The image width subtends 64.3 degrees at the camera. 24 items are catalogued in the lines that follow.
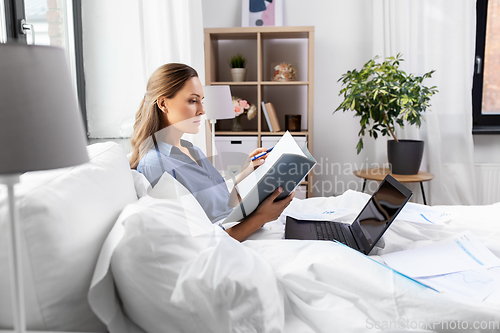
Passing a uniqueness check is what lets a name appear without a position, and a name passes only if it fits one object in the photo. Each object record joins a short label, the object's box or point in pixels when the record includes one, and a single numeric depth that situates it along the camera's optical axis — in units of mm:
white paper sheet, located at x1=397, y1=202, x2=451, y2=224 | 1337
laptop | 1128
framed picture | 2955
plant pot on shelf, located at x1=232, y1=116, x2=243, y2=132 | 2940
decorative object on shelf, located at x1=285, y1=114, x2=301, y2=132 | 2885
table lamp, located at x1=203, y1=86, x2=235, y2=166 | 2207
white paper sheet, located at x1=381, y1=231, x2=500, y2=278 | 947
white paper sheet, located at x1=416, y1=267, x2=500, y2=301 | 833
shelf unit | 3010
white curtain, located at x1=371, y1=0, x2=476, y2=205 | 2859
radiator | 2973
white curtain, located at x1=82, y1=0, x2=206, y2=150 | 2082
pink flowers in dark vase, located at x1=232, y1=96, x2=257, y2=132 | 2809
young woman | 1225
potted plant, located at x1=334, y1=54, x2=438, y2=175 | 2430
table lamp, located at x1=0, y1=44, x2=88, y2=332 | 480
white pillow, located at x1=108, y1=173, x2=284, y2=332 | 650
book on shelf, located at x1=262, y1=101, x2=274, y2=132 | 2838
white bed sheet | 703
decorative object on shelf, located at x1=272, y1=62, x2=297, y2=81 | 2869
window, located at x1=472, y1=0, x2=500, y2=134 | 2949
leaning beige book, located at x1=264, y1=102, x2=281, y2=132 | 2830
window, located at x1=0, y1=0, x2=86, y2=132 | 1633
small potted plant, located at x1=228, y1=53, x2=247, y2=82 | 2904
